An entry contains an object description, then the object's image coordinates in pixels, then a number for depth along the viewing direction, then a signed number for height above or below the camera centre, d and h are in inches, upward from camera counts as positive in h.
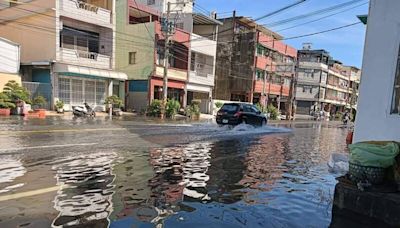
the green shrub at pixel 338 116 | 2739.7 -132.1
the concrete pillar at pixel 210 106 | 1447.8 -54.3
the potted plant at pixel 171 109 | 1088.8 -58.1
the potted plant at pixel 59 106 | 933.2 -58.6
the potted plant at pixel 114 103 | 1041.5 -47.5
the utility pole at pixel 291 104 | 1770.4 -32.1
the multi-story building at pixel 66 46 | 928.9 +127.0
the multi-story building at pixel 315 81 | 2664.9 +162.7
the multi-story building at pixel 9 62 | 848.9 +60.2
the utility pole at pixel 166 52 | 1048.2 +129.0
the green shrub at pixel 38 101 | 860.6 -43.4
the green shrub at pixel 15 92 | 799.1 -20.2
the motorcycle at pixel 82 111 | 930.7 -70.3
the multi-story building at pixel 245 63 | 1814.7 +196.4
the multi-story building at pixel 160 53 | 1173.7 +157.7
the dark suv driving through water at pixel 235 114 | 781.9 -46.7
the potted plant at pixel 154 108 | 1077.1 -59.2
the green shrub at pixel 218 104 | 1472.7 -44.0
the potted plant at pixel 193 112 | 1177.4 -69.9
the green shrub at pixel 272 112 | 1657.2 -76.2
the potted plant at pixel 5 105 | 782.5 -54.0
